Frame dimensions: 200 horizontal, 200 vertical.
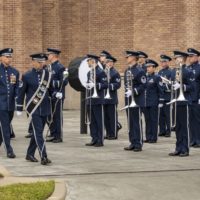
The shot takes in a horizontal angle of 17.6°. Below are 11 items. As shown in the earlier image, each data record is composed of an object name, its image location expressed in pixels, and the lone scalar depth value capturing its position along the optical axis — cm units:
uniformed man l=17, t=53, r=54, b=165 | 1089
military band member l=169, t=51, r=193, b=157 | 1188
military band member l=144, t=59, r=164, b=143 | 1481
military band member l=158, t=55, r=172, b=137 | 1583
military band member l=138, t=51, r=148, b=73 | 1492
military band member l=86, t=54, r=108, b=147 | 1378
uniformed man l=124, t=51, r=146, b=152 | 1272
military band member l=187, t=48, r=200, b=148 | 1282
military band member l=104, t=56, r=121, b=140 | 1481
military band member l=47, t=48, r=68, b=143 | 1425
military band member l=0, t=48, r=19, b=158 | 1170
